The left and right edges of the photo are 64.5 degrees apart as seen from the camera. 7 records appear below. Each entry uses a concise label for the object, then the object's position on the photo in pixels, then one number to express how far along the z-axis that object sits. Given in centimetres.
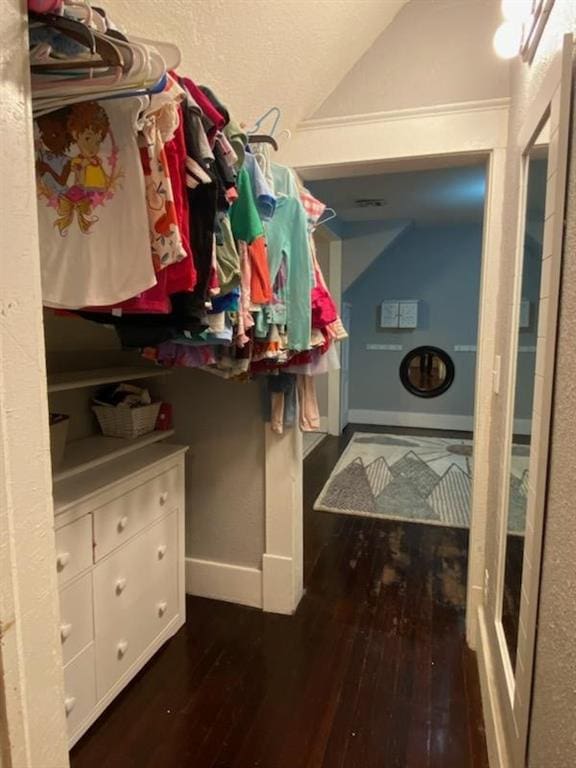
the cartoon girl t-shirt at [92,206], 86
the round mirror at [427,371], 591
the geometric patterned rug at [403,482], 338
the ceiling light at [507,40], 143
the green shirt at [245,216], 124
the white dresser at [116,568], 144
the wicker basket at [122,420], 195
